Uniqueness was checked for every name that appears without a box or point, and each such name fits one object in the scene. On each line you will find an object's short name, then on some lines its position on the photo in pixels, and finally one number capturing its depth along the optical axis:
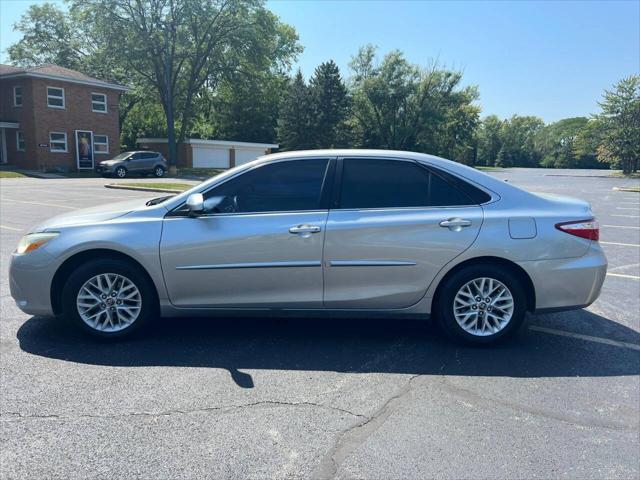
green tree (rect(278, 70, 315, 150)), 50.81
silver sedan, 4.26
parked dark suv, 31.84
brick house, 33.06
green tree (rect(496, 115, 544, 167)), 100.31
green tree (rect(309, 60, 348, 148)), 51.06
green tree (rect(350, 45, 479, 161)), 56.62
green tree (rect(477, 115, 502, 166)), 101.56
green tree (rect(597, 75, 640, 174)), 51.34
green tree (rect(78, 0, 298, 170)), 35.78
